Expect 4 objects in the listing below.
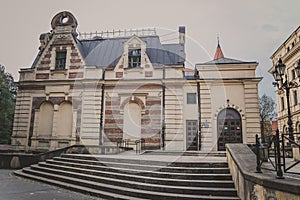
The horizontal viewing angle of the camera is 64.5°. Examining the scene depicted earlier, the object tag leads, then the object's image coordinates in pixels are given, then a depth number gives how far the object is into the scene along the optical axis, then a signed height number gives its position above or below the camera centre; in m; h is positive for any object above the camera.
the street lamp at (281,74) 10.59 +2.83
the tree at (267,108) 35.75 +4.02
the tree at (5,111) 28.53 +2.37
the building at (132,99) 17.47 +2.58
